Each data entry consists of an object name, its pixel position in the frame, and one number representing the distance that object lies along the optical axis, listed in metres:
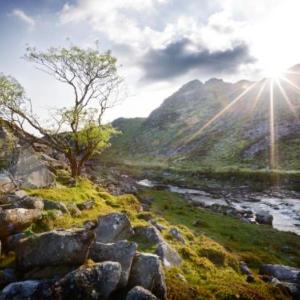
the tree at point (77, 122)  32.55
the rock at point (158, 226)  19.79
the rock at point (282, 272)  17.31
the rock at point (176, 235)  18.65
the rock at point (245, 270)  17.04
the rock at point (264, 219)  35.41
